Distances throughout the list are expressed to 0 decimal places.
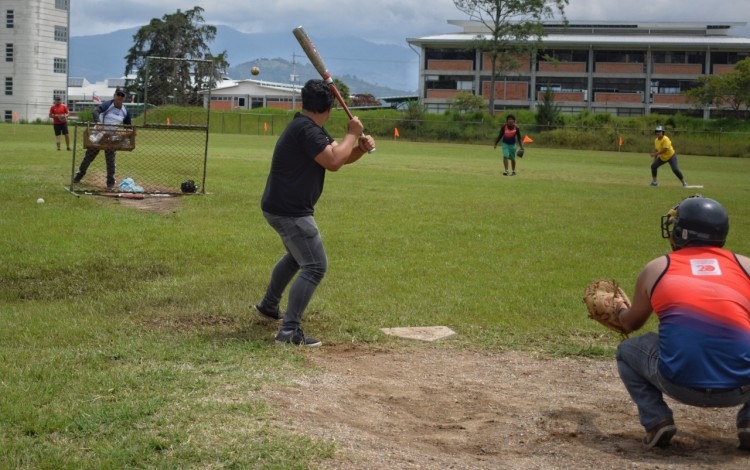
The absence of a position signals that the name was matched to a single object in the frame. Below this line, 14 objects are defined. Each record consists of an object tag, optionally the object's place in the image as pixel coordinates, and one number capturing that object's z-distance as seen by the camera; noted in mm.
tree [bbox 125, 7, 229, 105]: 91125
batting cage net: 17766
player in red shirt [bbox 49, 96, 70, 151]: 31516
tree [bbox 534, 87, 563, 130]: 66062
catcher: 5168
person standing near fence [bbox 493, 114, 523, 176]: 30106
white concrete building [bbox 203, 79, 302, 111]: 118500
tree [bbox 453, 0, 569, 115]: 80375
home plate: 8445
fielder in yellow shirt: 28125
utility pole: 115625
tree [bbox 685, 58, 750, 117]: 73188
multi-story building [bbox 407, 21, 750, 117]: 86125
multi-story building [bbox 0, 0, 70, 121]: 99125
